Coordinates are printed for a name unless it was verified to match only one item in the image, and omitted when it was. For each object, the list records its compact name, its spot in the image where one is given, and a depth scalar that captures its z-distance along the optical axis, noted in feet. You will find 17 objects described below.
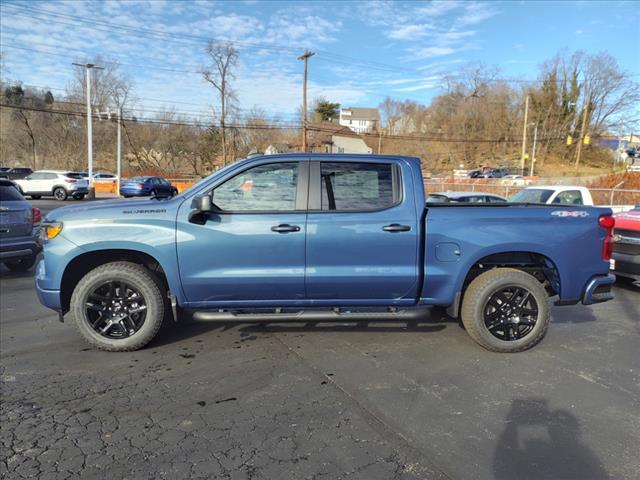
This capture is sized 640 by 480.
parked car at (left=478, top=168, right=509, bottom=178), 193.26
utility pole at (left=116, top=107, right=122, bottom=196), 122.21
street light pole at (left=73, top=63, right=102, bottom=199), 103.50
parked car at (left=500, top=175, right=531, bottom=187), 114.91
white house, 425.07
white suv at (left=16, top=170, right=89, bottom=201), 90.27
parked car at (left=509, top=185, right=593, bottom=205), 36.58
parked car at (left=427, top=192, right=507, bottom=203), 38.64
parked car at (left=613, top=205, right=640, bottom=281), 22.40
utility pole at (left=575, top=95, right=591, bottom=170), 226.79
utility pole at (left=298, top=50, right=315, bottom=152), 125.70
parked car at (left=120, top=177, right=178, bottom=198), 102.42
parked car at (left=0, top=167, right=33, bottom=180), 120.34
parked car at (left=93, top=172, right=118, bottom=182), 138.72
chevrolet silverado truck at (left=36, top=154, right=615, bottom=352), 13.82
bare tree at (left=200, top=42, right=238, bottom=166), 181.38
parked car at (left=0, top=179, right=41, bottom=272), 24.72
